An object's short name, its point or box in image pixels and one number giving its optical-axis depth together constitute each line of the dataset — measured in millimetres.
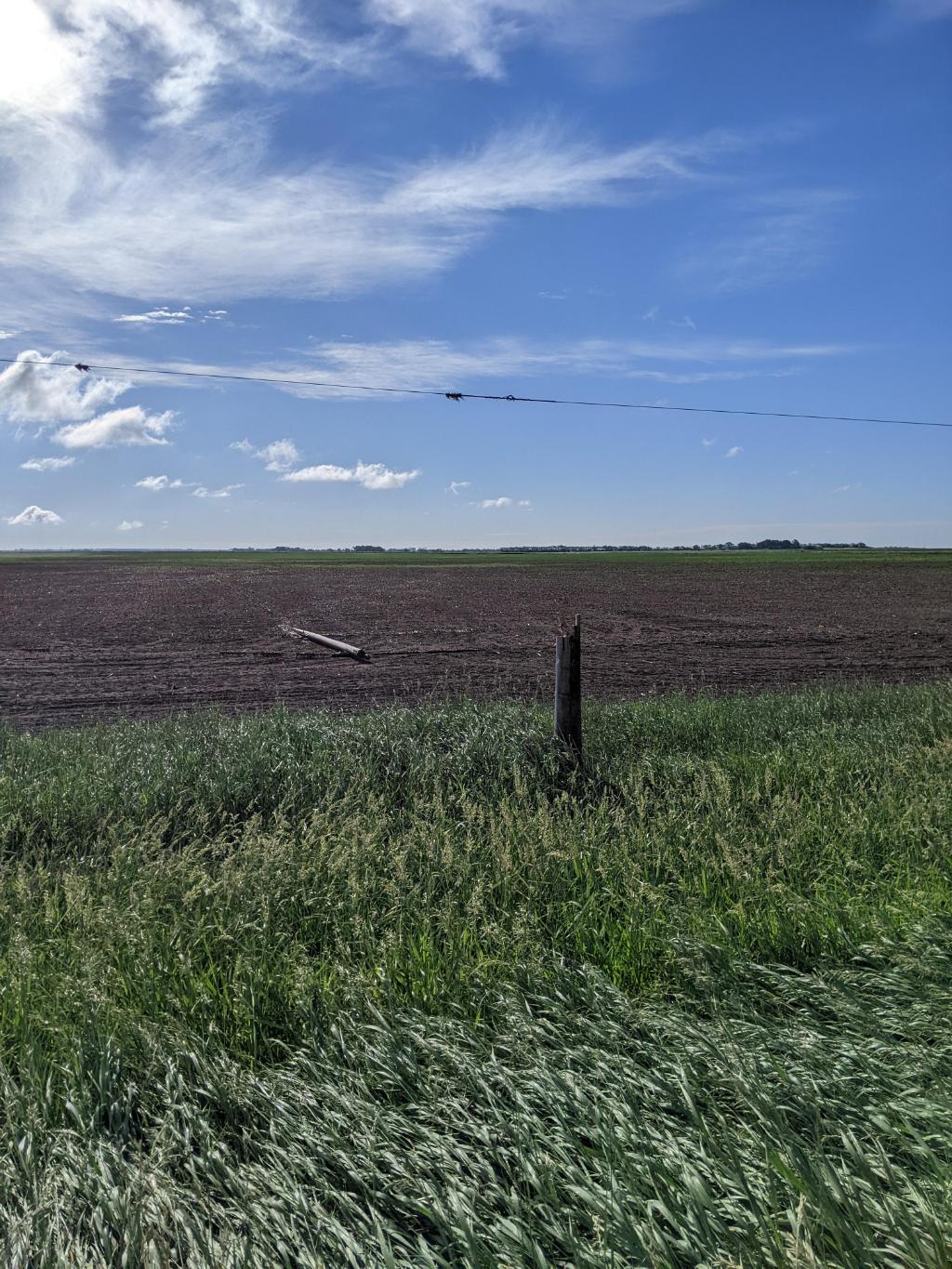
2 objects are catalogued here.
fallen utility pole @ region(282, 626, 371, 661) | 19359
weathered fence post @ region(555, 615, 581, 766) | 9039
